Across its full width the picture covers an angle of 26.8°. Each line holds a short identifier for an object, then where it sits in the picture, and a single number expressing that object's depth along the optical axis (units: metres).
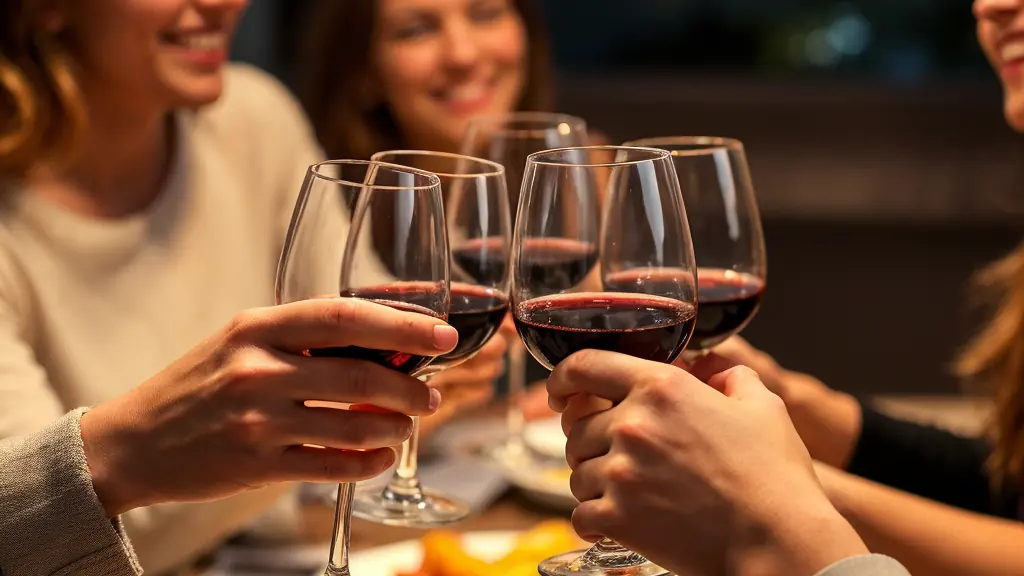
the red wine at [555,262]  1.01
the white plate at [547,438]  1.43
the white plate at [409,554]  1.16
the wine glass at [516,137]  1.24
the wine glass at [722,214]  1.15
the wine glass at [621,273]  1.00
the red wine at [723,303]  1.12
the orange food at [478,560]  1.11
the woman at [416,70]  1.81
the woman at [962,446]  1.21
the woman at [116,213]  1.37
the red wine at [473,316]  1.04
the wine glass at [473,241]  1.05
